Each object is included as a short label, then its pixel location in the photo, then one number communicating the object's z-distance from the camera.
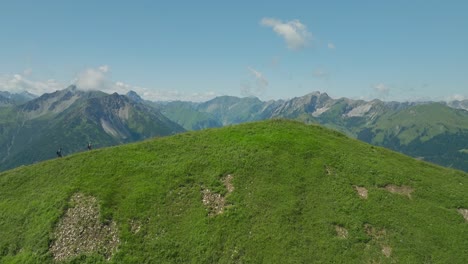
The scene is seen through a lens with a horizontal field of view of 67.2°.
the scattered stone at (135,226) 38.53
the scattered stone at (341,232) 38.05
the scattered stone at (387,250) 35.80
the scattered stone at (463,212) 42.50
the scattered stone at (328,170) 48.22
